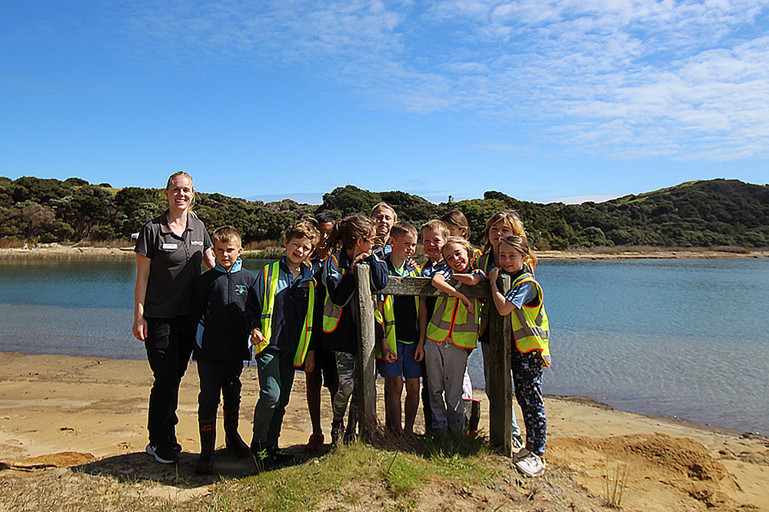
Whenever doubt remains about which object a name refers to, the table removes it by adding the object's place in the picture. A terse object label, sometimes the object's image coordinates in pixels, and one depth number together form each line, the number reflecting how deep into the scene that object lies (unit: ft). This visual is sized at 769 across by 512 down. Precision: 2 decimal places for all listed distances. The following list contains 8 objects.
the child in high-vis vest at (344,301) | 13.09
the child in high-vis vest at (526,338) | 12.89
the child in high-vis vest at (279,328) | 12.50
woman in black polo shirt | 12.60
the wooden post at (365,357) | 12.86
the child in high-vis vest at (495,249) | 14.29
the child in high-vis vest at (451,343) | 13.55
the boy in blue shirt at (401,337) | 13.64
